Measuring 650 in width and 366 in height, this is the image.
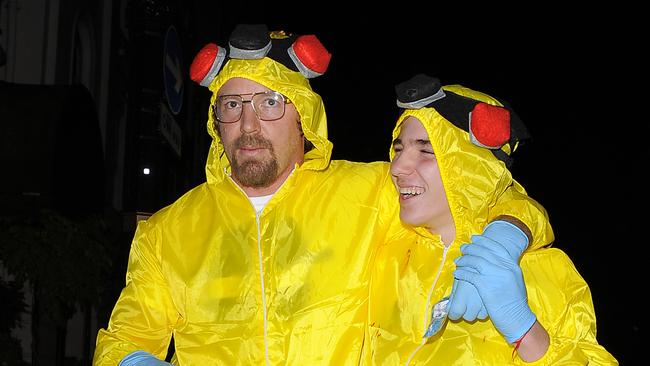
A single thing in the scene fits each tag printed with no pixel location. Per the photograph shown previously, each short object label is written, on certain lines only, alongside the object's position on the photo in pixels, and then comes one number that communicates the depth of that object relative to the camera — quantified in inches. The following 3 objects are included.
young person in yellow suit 109.1
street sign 281.0
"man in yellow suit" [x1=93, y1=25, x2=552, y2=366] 125.8
